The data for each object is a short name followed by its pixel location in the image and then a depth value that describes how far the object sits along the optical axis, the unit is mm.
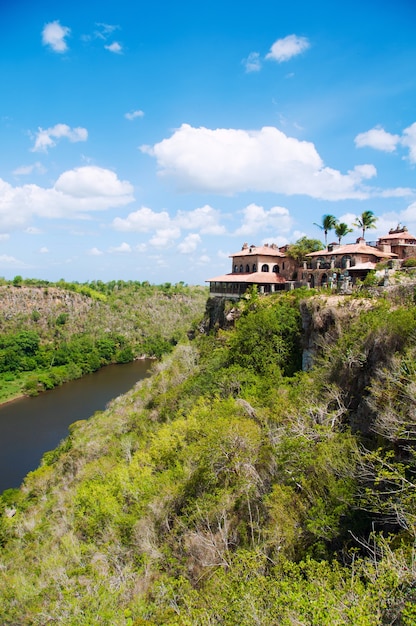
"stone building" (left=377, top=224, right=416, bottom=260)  39906
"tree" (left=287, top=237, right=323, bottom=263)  45594
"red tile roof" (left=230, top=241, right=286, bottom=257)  47438
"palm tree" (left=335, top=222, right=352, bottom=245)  47656
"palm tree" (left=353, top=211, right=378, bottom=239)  46500
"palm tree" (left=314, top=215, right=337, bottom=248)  48156
